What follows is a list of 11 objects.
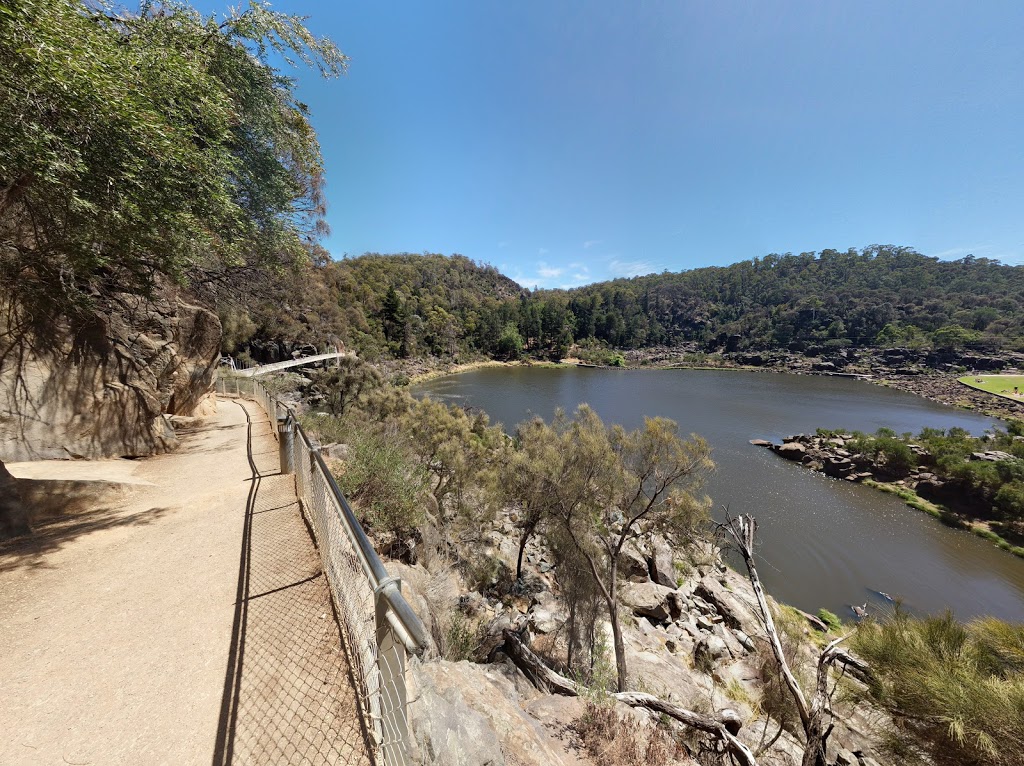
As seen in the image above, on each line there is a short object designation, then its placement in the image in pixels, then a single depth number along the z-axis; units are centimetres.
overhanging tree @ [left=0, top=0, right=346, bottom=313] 297
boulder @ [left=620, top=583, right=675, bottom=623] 1135
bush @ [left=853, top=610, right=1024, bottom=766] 300
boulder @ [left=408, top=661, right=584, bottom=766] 222
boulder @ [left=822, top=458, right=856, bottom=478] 2528
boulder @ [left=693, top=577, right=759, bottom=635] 1176
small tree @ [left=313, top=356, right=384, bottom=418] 2339
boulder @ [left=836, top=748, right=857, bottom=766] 594
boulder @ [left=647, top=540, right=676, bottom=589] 1354
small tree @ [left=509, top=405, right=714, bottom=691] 1022
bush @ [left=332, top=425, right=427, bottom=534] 659
